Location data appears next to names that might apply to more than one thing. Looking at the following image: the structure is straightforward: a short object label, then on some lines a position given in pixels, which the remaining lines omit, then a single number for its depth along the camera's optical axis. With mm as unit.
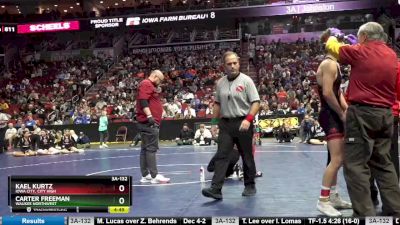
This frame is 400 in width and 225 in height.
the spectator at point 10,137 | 19703
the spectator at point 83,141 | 19358
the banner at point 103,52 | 33141
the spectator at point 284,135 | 17273
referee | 6207
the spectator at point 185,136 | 18141
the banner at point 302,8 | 27766
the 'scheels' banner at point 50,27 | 31922
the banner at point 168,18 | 29953
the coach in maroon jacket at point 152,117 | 7762
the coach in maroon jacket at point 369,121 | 4387
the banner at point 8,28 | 32094
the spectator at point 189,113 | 21359
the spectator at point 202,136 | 17678
